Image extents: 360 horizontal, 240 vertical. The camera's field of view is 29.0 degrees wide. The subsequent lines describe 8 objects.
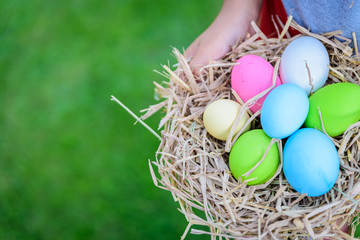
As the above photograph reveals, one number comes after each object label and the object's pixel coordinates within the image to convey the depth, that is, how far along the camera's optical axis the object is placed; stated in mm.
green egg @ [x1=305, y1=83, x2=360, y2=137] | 594
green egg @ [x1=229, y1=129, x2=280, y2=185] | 608
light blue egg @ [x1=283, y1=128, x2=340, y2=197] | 585
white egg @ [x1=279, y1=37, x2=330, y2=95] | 625
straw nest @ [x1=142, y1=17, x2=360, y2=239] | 579
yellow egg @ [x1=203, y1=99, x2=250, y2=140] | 627
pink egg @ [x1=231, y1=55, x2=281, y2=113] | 640
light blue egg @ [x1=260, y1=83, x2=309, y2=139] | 603
